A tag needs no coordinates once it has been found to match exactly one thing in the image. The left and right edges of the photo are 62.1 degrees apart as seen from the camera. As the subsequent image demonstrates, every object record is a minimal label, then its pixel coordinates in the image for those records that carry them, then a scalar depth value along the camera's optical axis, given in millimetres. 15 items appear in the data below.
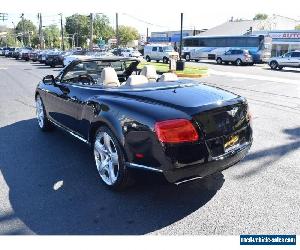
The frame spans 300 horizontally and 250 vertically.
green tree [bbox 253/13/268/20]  90253
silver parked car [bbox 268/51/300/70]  18886
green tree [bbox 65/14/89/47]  87620
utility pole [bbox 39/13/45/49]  47395
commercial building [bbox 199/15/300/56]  28536
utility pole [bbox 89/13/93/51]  29748
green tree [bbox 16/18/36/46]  100729
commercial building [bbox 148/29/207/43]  49848
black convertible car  2407
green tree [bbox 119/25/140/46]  83452
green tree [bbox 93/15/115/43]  90225
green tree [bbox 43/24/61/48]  86639
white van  25836
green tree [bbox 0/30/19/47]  95297
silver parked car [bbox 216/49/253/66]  23053
